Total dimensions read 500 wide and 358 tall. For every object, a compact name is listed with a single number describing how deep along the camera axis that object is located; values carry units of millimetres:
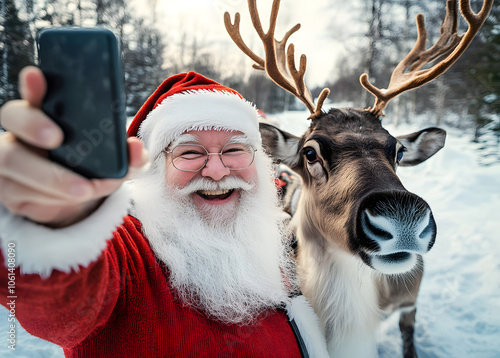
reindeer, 573
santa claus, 348
